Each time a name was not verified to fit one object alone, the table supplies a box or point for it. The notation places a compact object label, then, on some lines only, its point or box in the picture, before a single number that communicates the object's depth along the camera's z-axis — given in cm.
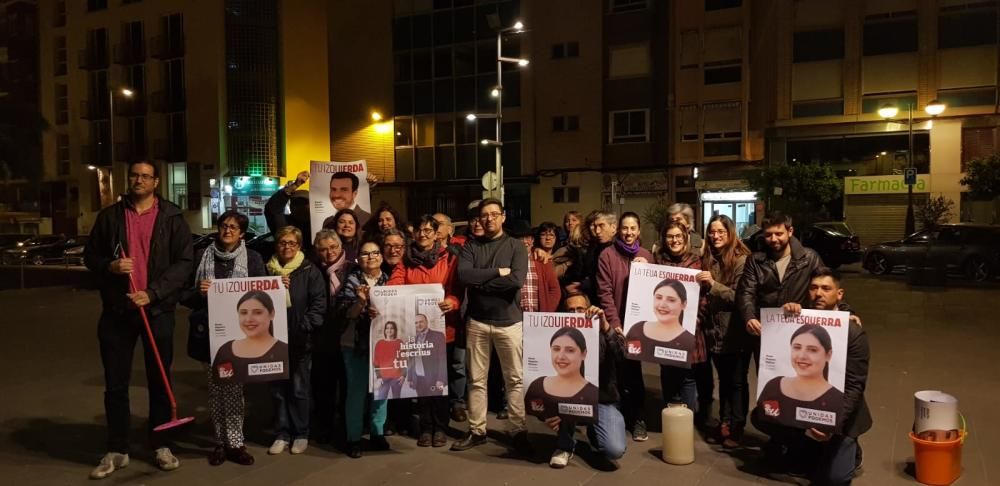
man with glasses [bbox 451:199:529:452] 550
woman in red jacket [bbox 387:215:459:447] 580
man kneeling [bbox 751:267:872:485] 471
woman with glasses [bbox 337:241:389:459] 560
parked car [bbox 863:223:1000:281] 1831
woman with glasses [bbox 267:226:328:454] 560
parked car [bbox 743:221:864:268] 2169
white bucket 482
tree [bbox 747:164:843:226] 2531
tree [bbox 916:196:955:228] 2414
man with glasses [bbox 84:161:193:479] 508
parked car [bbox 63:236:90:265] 2861
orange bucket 486
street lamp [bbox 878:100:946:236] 2319
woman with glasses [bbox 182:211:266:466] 549
